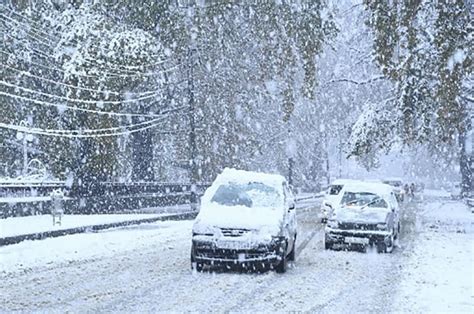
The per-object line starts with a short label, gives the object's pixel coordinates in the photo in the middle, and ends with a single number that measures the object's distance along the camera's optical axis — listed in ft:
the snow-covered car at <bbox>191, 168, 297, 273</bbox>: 44.06
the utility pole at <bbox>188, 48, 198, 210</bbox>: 117.44
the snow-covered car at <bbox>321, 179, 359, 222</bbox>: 94.93
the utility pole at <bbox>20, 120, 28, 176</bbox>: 122.31
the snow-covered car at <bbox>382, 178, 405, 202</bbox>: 171.17
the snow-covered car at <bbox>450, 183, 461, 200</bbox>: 239.30
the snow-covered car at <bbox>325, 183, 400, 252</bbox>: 60.34
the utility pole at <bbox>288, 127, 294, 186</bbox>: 199.00
